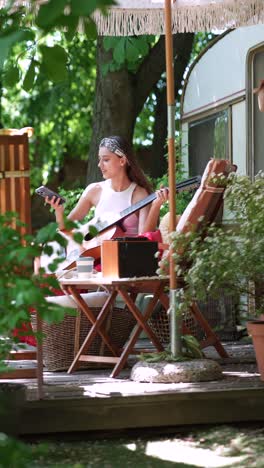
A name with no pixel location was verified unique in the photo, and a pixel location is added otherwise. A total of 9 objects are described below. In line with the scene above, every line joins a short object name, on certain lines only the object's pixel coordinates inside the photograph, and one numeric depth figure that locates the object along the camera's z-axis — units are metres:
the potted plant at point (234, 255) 9.15
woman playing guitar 12.35
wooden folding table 10.02
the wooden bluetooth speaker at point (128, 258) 10.10
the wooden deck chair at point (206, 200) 10.19
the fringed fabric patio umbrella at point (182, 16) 11.88
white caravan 15.83
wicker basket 11.03
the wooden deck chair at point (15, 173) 9.40
